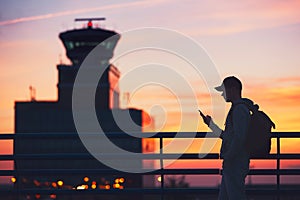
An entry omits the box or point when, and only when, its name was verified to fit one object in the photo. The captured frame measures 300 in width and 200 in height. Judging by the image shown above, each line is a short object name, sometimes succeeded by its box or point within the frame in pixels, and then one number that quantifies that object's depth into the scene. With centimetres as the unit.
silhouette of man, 905
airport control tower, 14450
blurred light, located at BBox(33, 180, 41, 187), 15800
